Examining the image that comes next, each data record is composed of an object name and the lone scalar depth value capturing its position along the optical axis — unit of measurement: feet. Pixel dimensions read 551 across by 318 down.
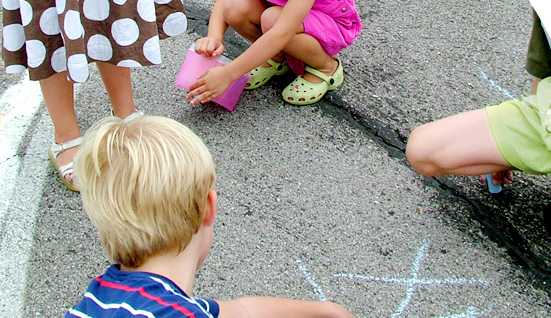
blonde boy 3.49
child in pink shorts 7.00
